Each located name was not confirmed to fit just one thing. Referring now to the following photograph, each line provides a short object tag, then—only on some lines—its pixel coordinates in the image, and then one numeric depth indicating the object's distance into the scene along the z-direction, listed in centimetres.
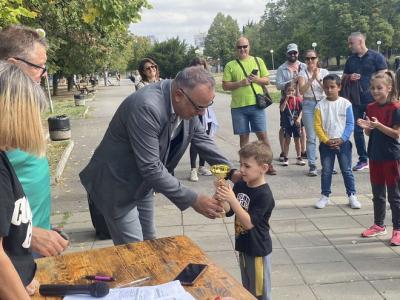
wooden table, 204
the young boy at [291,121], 813
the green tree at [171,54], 4362
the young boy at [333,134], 575
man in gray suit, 280
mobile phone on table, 208
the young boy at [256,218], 298
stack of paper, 193
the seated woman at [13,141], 154
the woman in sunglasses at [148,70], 682
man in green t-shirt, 737
